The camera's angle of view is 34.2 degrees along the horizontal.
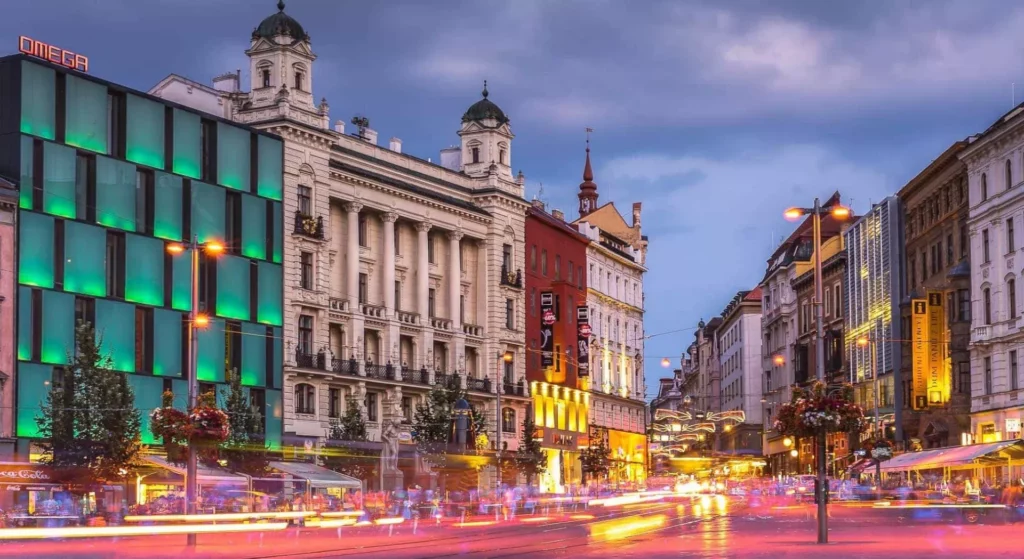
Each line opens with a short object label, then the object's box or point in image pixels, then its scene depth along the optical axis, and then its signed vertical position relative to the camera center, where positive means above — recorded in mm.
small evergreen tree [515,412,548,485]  99438 -1520
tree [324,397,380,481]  83250 -965
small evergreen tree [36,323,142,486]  63094 +301
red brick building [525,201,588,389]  108062 +9665
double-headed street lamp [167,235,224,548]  41156 +1663
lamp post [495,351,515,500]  97575 +2626
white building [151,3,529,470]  83688 +9820
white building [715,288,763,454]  167375 +5944
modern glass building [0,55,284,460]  69438 +9098
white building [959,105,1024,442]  78750 +7371
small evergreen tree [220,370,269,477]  73062 -263
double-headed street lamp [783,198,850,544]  37844 +2355
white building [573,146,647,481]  124625 +7714
